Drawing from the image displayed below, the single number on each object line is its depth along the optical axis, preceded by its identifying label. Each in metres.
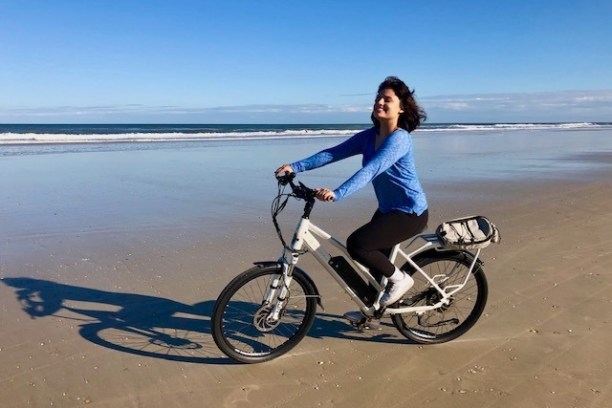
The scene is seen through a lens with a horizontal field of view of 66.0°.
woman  3.38
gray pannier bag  3.56
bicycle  3.42
